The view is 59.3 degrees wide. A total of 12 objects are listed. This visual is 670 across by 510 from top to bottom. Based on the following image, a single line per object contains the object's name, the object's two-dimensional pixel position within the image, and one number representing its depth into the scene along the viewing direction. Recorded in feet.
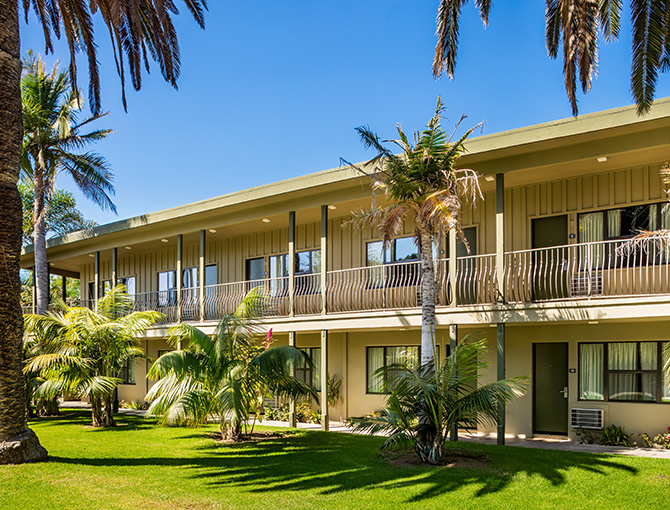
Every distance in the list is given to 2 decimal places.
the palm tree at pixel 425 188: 30.58
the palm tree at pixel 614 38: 22.74
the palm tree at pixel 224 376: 35.68
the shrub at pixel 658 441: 35.28
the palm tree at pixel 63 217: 122.93
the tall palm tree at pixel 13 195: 27.22
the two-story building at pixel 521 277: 35.24
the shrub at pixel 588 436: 38.08
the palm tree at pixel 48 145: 59.77
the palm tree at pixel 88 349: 42.42
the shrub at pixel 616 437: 37.15
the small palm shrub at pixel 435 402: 27.37
